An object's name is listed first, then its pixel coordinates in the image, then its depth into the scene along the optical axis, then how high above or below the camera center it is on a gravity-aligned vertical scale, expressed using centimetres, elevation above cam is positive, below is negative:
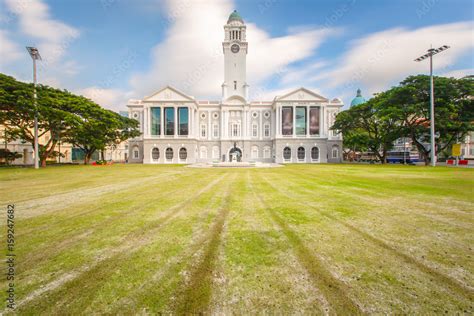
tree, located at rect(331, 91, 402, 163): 3260 +564
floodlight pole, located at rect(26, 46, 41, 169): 2610 +1159
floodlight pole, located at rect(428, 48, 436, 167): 2590 +652
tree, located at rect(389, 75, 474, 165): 2703 +688
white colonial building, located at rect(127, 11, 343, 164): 4688 +716
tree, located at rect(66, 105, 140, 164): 3167 +429
